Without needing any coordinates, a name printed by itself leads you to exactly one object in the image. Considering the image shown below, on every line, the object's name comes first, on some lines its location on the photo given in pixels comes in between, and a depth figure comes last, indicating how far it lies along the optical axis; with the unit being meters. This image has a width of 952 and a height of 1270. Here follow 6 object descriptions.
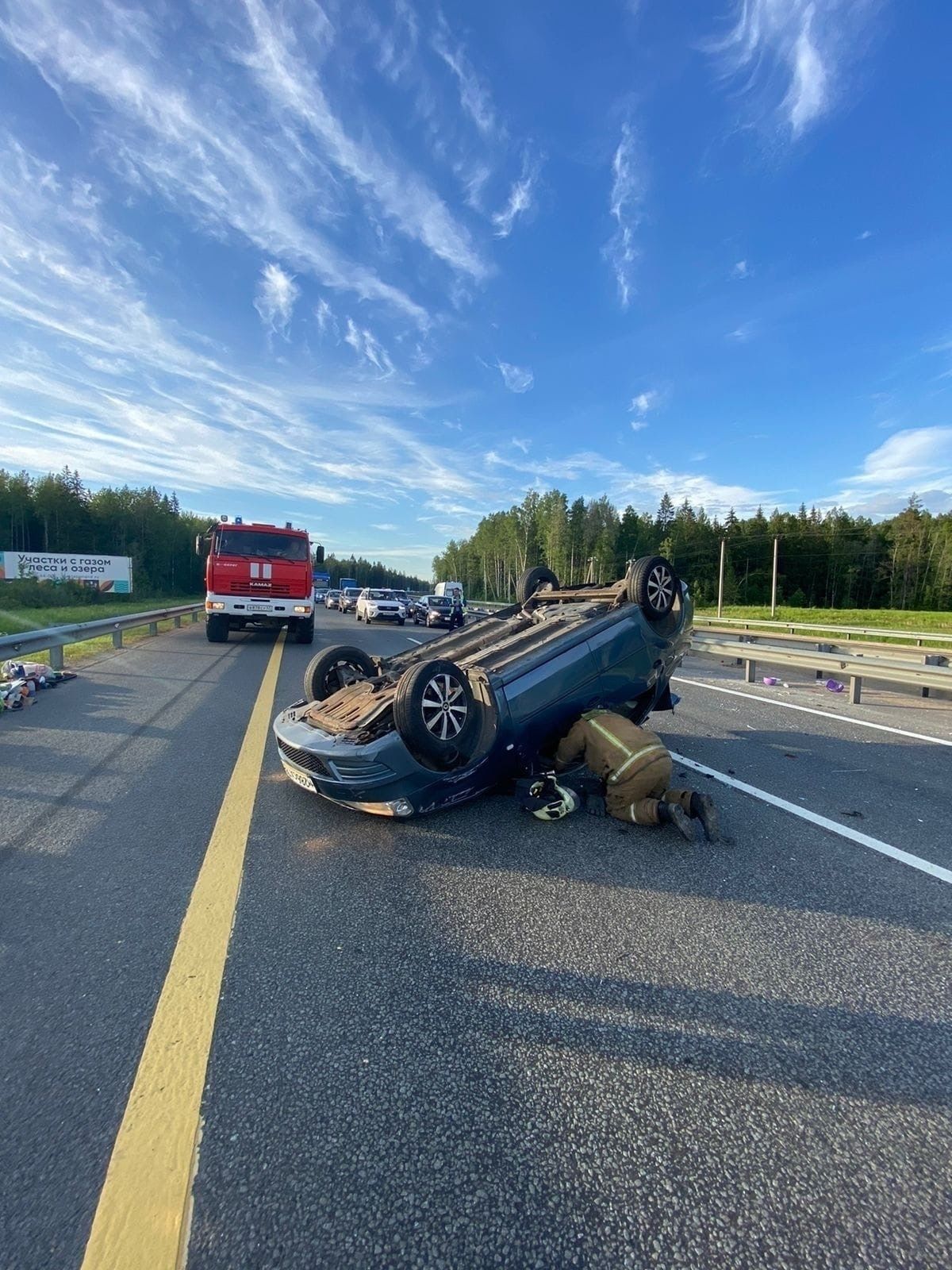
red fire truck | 13.99
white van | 43.00
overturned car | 3.56
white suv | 28.11
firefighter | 3.70
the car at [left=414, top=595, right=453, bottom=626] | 25.98
